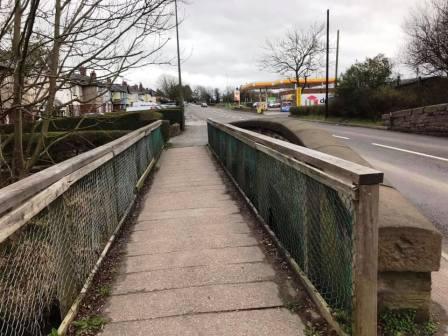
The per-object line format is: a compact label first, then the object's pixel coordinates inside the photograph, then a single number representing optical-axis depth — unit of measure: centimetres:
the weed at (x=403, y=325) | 259
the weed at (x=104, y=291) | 334
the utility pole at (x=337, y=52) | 4686
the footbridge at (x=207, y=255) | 232
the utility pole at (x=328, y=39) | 3444
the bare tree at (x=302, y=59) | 5259
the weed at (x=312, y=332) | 262
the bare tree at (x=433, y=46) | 2353
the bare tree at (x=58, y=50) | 466
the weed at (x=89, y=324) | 280
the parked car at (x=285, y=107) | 6094
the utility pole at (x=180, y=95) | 2672
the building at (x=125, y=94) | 8558
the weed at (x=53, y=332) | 258
